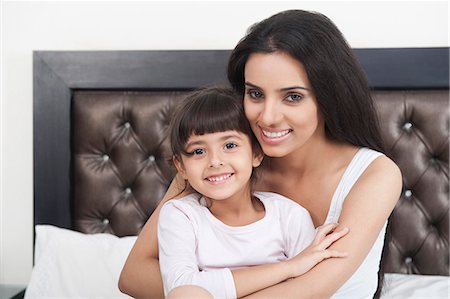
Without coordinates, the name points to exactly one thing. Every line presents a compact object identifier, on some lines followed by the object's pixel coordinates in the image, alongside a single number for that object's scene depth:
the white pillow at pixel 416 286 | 2.13
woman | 1.53
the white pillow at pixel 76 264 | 2.19
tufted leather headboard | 2.40
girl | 1.48
